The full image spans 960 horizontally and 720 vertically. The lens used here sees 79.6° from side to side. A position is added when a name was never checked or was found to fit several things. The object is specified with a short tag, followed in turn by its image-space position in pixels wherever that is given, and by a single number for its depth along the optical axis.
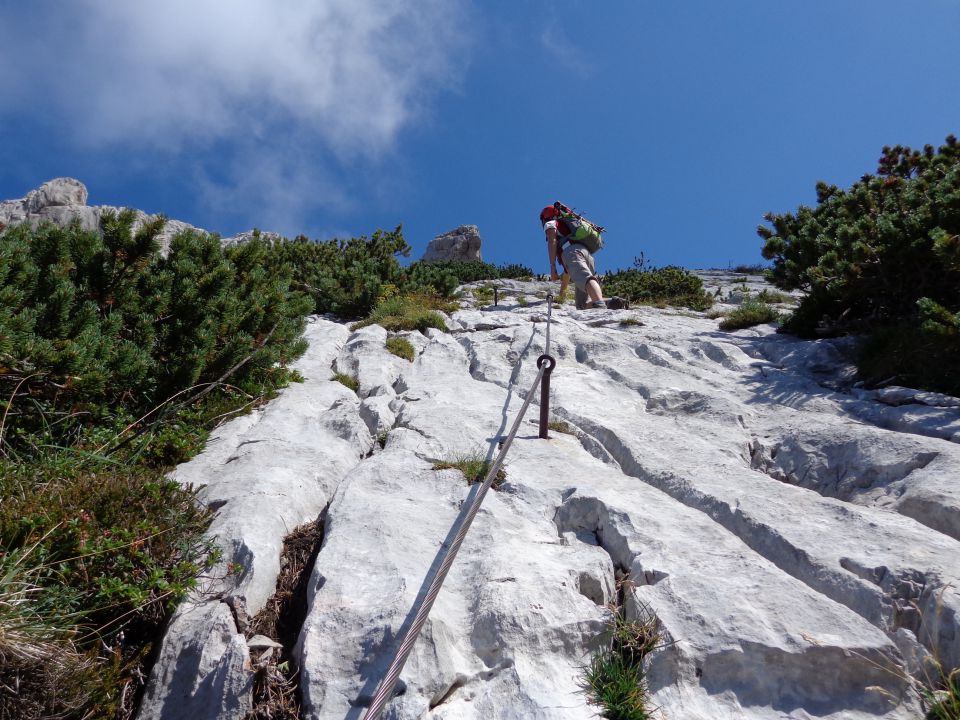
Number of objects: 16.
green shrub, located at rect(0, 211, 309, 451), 4.58
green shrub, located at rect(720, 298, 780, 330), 10.34
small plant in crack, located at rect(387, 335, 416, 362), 8.85
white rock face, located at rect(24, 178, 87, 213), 40.97
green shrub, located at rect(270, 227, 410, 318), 12.66
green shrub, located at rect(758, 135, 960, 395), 6.20
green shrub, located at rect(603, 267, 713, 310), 13.98
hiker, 12.21
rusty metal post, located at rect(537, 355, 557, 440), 5.59
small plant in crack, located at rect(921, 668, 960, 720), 2.44
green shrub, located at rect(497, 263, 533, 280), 26.16
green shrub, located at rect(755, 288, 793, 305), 13.05
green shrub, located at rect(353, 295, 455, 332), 10.53
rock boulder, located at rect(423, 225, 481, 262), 46.69
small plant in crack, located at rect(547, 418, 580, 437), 6.01
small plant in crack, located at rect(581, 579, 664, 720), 2.65
